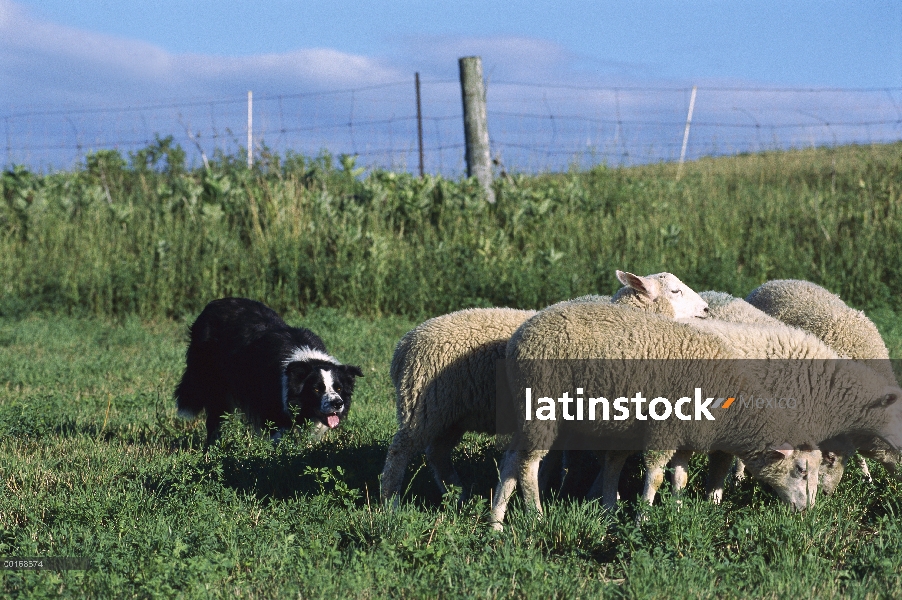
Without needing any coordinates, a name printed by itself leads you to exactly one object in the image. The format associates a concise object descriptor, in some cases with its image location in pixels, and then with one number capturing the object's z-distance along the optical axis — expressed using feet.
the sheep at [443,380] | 28.84
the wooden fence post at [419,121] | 90.43
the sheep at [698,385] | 26.73
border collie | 38.27
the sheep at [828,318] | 33.86
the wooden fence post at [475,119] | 81.35
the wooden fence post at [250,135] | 93.60
